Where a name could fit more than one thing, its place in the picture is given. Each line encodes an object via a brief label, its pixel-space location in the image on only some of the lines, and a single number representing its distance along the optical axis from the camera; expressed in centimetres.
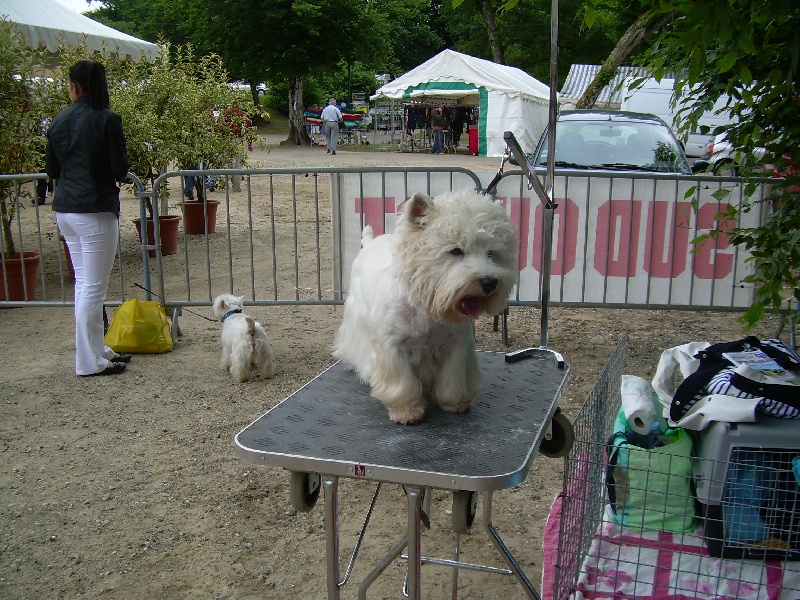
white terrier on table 251
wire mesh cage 249
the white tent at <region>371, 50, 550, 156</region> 2522
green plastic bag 283
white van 1773
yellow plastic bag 643
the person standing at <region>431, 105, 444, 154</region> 2872
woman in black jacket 561
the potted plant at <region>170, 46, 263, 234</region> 1105
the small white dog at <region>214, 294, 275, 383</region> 579
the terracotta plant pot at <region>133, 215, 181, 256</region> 1054
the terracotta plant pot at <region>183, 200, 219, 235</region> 1227
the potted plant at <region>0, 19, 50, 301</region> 820
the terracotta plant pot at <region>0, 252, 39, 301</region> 805
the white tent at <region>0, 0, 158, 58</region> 941
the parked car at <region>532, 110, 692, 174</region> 837
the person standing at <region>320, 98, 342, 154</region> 2792
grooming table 217
